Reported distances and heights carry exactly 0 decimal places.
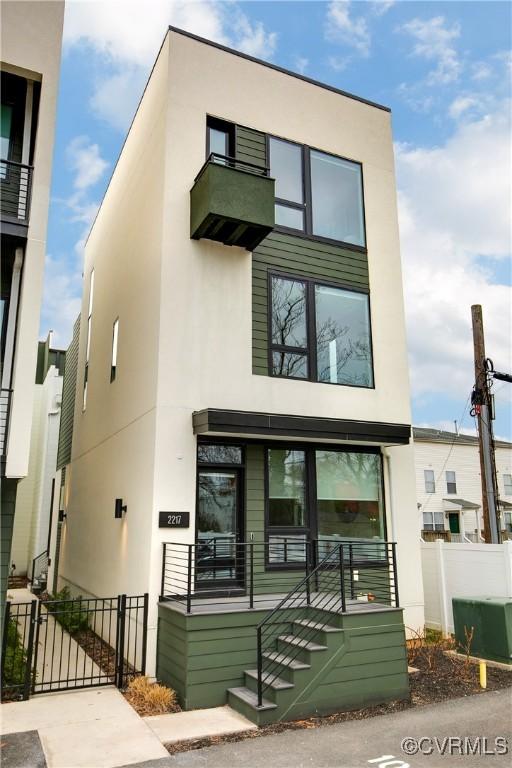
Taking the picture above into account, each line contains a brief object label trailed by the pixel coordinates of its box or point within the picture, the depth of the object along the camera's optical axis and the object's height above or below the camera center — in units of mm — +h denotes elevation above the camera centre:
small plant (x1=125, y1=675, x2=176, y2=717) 6488 -2225
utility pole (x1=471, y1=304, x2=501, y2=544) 12312 +1902
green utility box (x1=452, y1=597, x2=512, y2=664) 8062 -1715
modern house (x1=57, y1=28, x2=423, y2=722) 7016 +2007
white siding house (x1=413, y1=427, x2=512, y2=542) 27781 +1268
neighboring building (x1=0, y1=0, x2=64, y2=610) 7094 +4373
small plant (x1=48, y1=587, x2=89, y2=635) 10570 -2097
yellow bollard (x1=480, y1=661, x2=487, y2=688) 7255 -2146
